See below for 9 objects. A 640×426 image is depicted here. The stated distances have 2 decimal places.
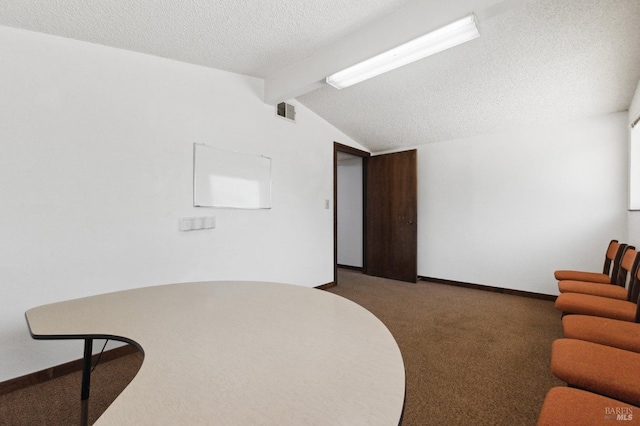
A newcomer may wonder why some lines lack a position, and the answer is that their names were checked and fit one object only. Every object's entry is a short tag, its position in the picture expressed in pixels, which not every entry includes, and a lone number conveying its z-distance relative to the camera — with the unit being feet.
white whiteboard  9.05
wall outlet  8.59
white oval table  1.86
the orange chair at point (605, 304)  5.96
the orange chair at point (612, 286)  7.37
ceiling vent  11.56
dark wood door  15.20
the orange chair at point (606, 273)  8.71
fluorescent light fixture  6.71
